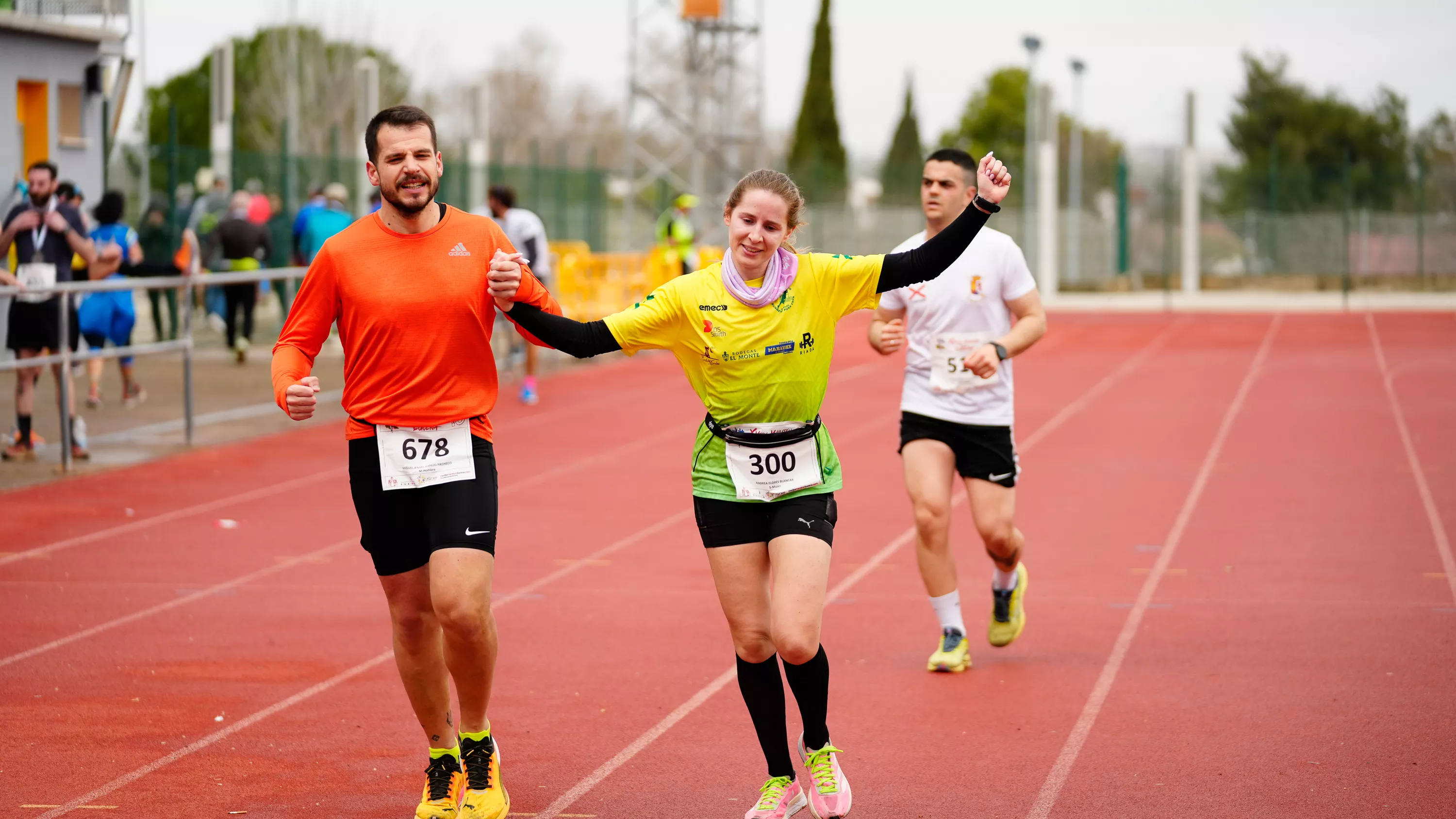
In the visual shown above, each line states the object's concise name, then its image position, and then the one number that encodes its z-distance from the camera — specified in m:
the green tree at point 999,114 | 63.94
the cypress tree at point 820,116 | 59.31
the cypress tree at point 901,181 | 44.97
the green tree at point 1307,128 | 54.47
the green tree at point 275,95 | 52.72
